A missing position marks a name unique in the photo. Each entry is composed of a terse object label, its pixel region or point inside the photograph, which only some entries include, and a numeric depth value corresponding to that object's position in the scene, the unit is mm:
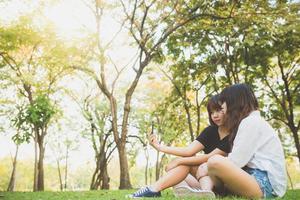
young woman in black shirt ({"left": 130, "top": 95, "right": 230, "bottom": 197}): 4793
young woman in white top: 4043
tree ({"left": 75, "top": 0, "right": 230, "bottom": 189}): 13977
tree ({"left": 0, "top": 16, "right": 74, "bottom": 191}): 15086
